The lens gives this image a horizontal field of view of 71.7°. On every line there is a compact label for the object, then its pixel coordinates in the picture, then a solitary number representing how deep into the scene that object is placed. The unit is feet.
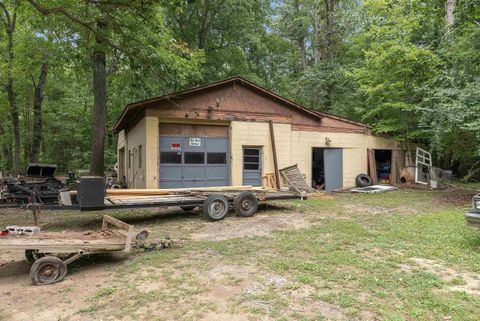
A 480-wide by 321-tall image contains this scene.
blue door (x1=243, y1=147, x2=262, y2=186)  43.45
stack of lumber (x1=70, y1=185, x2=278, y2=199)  28.27
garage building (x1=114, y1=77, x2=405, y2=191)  38.65
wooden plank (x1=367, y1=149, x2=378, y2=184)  53.78
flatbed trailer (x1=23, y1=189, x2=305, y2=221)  26.32
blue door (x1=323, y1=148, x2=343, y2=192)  50.39
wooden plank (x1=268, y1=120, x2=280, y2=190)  44.37
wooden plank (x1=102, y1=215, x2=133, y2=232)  17.72
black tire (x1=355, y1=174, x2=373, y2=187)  51.42
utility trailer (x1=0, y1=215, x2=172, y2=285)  14.57
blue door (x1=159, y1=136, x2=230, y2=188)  38.93
